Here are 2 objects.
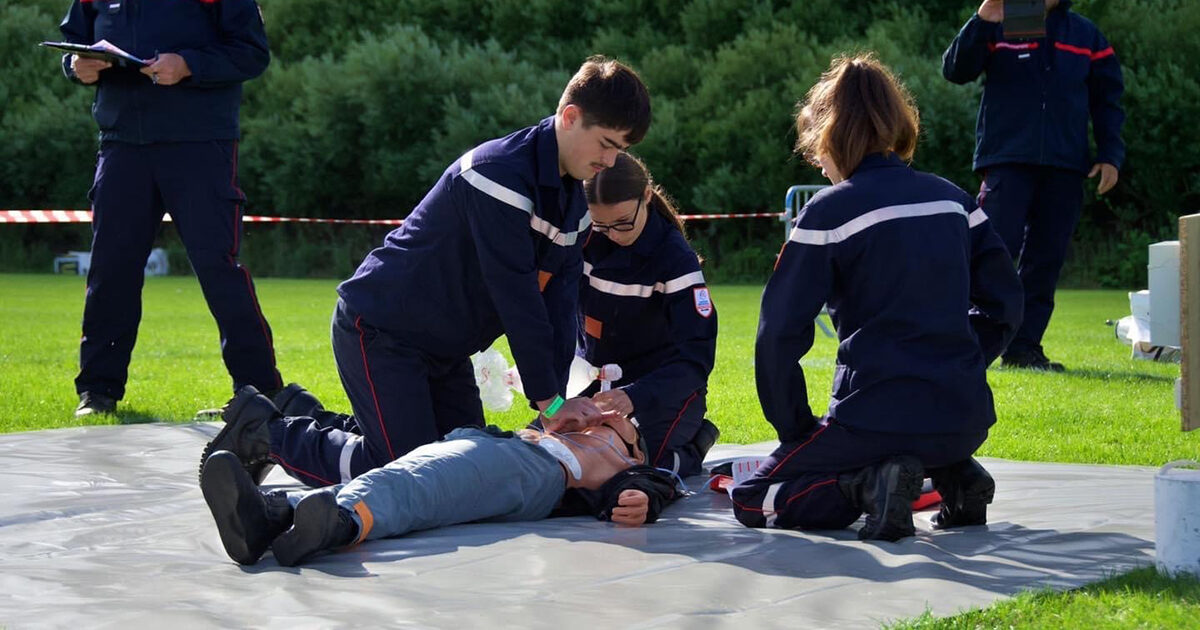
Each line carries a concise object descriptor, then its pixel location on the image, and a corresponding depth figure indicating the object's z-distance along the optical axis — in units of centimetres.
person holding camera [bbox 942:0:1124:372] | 815
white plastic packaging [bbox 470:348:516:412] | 633
